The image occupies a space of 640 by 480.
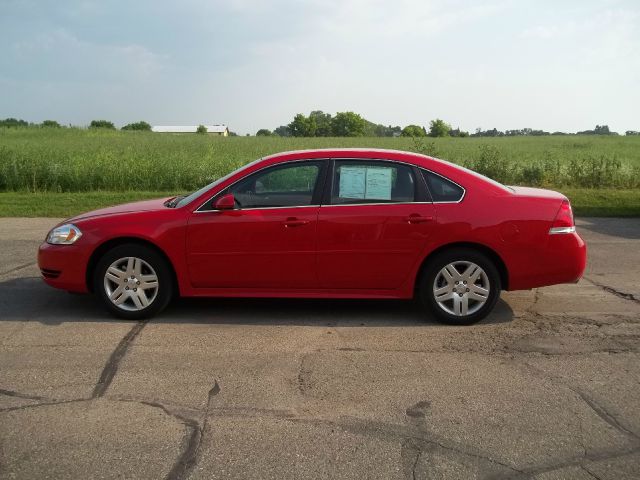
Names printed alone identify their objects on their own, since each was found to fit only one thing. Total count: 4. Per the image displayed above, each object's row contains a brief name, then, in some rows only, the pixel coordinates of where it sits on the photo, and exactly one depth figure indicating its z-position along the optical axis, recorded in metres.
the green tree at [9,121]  82.04
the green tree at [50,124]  71.19
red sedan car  5.12
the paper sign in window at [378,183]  5.22
